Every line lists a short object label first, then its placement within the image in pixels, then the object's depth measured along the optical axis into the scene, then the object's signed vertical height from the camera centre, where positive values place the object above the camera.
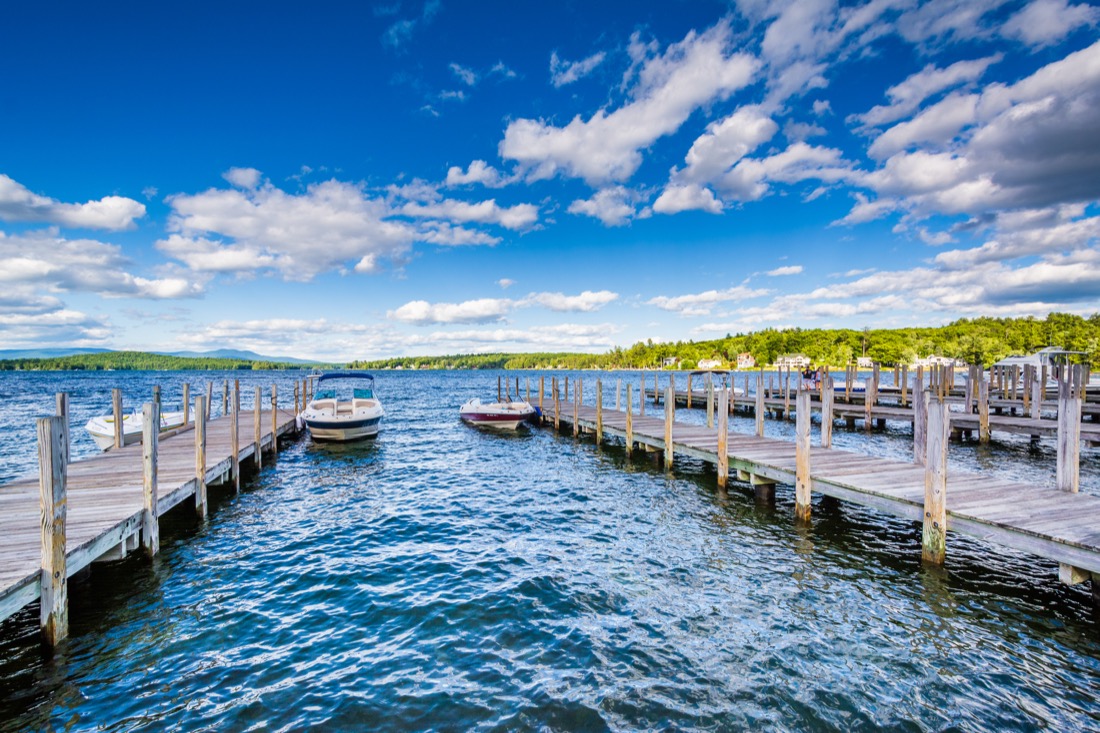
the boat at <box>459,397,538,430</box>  28.19 -3.06
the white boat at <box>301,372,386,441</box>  22.05 -2.58
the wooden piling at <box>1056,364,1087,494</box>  9.36 -1.55
